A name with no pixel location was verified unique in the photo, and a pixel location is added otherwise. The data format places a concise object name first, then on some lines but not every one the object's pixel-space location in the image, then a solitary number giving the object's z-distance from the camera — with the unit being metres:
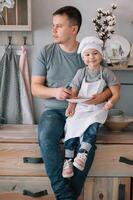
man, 1.80
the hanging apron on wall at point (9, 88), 2.29
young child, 1.79
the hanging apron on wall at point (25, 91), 2.30
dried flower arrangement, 2.14
